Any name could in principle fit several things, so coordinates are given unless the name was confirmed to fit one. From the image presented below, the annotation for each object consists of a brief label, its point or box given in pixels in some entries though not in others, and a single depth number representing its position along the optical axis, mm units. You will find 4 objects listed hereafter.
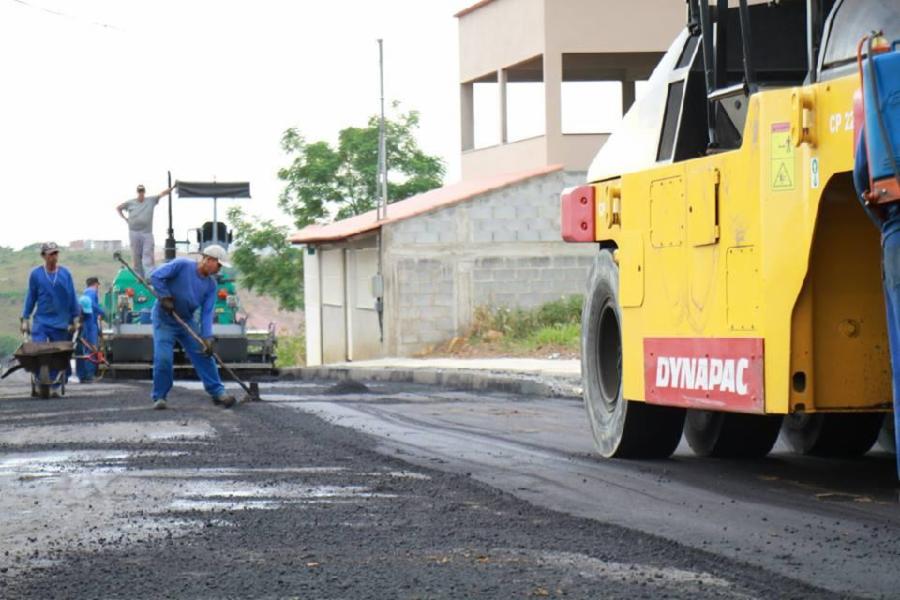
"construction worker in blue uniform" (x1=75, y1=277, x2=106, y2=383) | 29750
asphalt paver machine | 30984
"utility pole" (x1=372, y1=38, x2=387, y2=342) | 34719
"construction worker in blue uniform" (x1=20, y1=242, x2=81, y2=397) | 21844
